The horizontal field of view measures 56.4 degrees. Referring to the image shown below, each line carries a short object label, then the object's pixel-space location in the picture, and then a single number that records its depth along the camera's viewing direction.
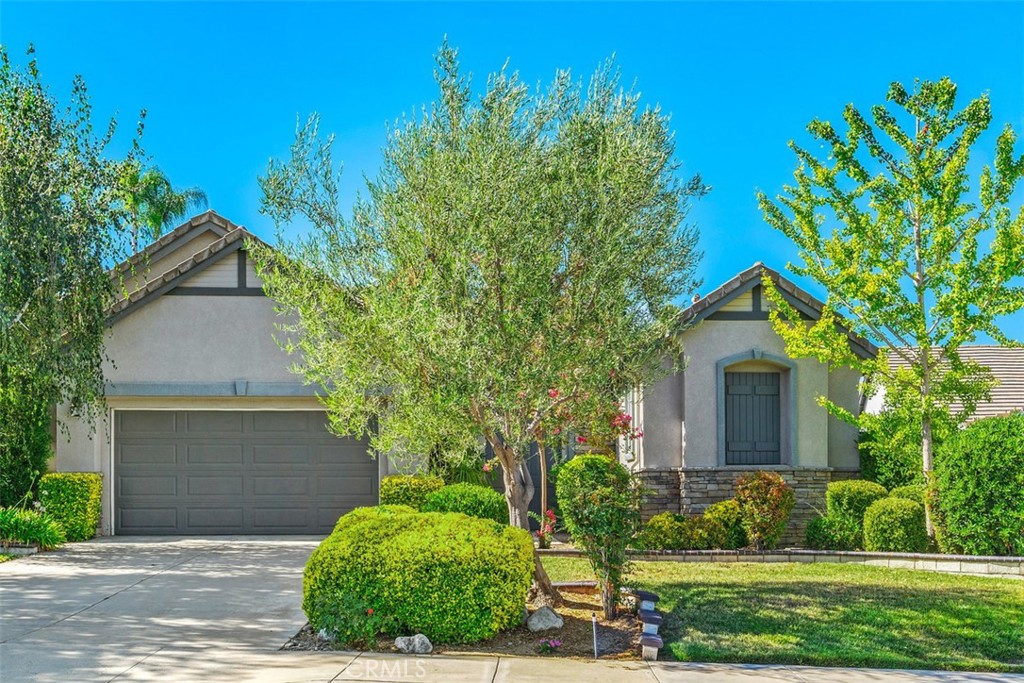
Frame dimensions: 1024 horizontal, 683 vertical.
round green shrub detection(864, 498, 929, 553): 13.65
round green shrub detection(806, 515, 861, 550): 14.27
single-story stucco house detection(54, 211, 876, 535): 15.54
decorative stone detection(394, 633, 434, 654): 8.06
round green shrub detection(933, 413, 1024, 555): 12.83
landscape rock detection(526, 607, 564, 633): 8.79
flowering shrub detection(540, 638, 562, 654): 8.27
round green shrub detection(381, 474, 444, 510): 14.70
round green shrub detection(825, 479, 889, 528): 14.39
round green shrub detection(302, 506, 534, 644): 8.23
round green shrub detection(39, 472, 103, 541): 14.85
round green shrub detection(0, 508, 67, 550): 13.84
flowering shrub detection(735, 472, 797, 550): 14.12
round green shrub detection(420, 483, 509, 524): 13.90
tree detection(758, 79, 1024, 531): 13.96
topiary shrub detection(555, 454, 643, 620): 9.12
